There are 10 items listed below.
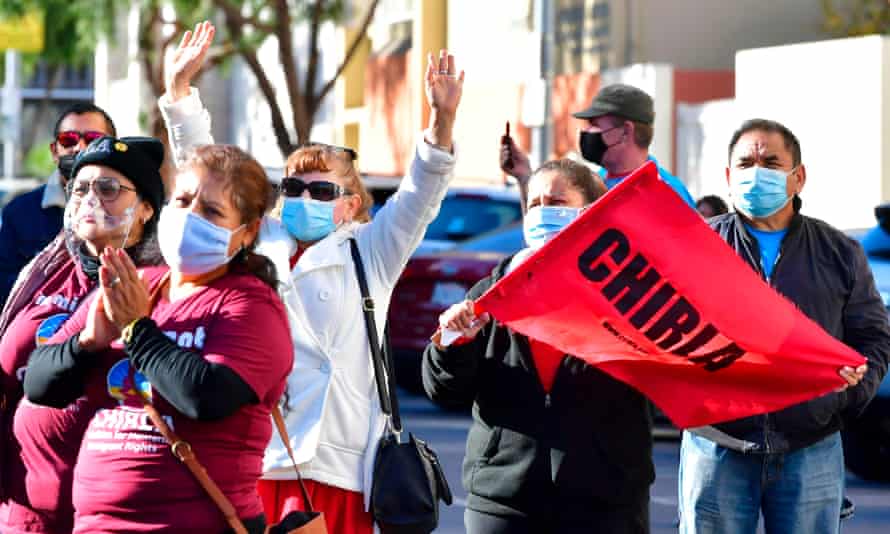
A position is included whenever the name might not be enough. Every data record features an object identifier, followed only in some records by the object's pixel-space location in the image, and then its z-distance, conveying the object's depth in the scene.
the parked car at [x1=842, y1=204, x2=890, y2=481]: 17.67
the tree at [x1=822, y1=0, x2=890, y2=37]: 34.62
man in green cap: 12.68
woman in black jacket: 9.20
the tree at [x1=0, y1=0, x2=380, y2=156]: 38.47
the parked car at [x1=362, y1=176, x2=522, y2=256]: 24.73
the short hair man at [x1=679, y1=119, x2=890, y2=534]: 9.68
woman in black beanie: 8.25
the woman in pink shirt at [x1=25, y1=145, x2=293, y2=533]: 7.28
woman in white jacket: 9.36
